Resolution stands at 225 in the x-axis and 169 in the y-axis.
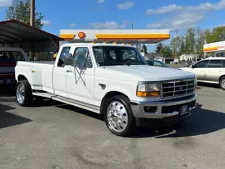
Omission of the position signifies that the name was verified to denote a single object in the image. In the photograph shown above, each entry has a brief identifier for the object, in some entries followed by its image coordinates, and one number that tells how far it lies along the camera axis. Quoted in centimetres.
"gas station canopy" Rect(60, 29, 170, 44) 1930
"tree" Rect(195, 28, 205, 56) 7173
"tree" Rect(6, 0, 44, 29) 2027
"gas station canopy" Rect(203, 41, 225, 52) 2492
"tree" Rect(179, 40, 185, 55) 7558
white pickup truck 399
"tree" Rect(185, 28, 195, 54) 7256
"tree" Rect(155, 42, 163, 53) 10862
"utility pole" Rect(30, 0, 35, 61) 1295
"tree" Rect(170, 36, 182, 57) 7294
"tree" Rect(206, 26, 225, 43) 5844
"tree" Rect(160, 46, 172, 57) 8946
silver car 1094
